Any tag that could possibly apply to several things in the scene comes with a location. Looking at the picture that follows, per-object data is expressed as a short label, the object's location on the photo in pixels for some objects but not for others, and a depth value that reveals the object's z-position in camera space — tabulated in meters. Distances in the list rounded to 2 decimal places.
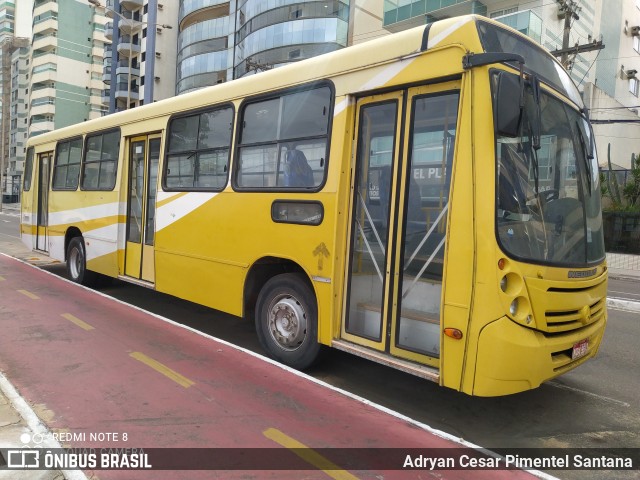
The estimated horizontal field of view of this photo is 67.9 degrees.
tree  19.22
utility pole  17.69
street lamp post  45.86
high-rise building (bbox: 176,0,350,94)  30.33
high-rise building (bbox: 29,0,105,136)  64.81
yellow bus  3.45
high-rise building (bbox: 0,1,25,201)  69.70
